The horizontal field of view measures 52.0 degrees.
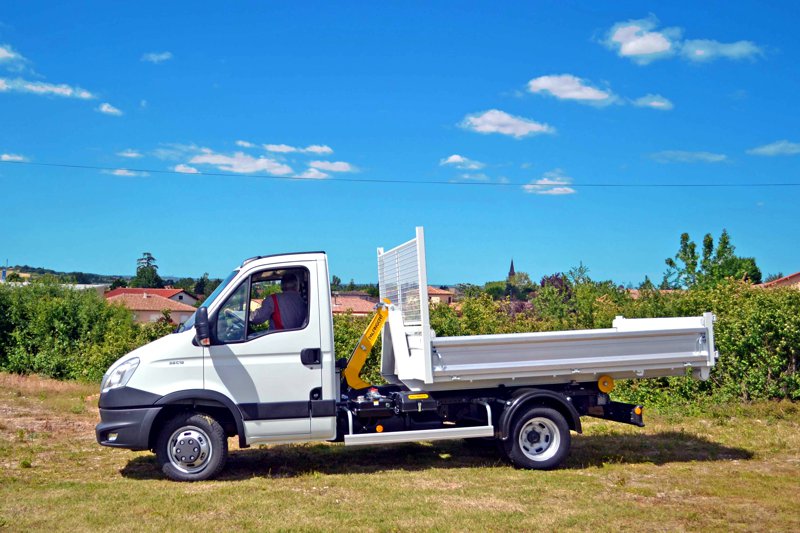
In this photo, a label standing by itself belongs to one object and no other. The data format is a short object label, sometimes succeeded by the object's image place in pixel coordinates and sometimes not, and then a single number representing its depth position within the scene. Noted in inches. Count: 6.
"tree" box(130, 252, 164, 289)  3486.7
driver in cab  368.5
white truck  357.4
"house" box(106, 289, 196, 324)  2856.8
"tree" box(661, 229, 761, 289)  1226.6
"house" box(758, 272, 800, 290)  2254.6
